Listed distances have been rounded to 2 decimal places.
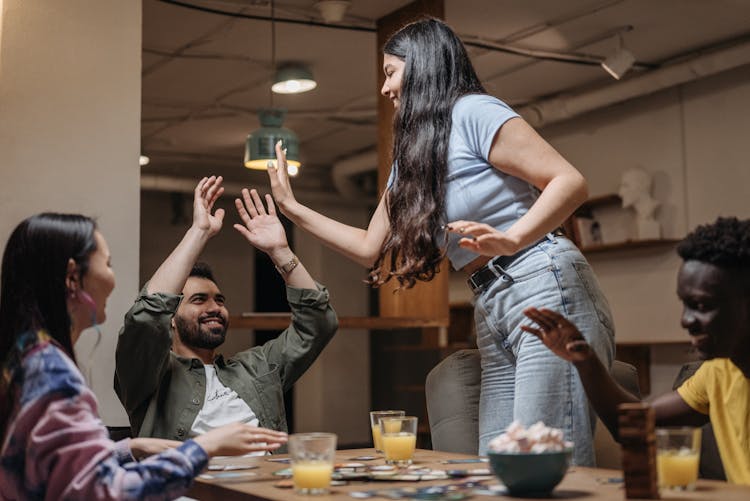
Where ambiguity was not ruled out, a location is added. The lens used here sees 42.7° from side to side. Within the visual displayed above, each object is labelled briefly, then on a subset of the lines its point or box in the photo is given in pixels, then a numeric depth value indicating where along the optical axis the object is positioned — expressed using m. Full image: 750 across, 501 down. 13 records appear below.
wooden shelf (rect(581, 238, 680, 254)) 6.64
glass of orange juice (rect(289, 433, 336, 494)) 1.47
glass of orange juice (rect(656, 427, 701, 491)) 1.39
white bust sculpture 6.69
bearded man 2.68
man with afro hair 1.60
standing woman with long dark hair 1.93
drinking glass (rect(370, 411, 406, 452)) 1.99
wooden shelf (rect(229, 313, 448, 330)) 4.34
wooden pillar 4.86
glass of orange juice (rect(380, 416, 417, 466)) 1.83
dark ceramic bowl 1.37
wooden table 1.37
